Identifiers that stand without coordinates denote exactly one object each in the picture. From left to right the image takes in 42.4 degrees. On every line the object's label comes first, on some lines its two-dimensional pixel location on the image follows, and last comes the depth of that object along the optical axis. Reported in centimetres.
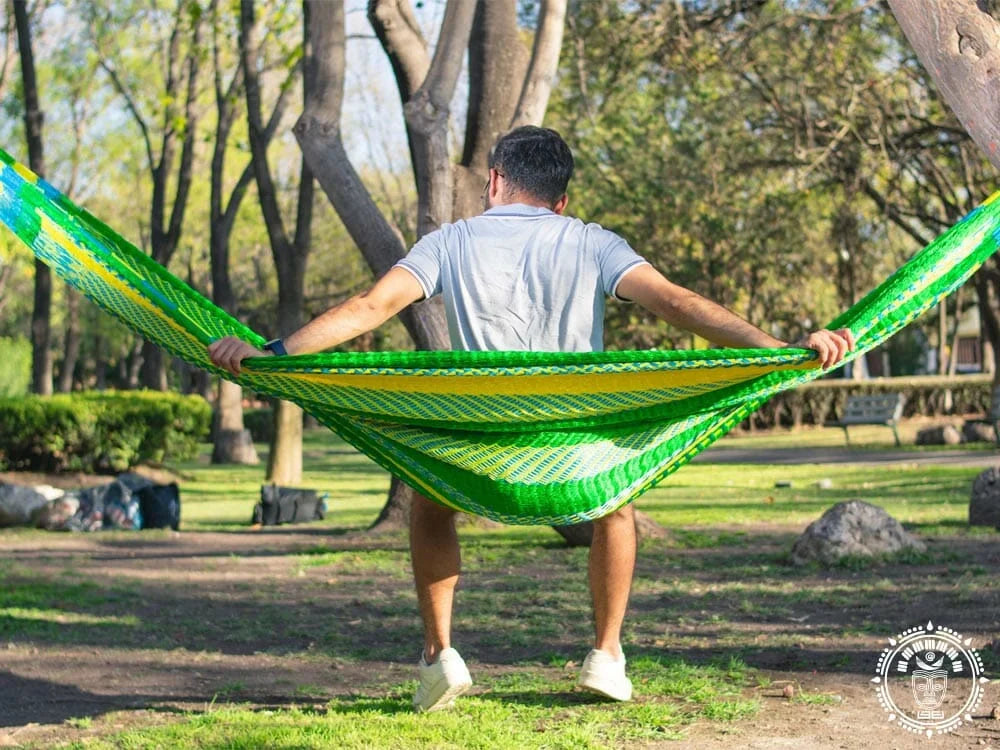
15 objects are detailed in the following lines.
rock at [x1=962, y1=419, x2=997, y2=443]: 2036
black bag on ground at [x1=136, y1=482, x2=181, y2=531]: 1141
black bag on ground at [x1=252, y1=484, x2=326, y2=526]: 1185
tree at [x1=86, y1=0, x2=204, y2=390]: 2070
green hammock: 367
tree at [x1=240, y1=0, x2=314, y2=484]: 1520
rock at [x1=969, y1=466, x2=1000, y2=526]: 900
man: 376
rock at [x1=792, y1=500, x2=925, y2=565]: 760
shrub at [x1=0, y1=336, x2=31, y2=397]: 3190
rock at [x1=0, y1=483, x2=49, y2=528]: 1170
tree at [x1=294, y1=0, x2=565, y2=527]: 839
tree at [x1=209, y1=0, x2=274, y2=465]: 2005
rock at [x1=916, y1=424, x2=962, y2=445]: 2025
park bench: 2080
